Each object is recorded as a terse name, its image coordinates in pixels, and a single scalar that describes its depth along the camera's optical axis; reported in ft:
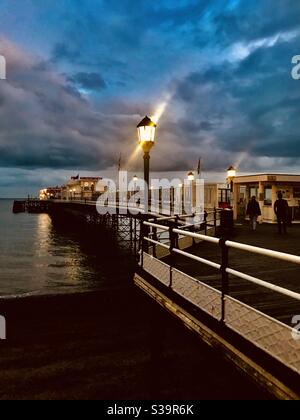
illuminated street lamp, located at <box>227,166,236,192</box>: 75.82
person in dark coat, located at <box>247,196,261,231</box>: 57.16
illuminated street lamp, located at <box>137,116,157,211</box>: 28.81
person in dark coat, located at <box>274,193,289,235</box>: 50.75
